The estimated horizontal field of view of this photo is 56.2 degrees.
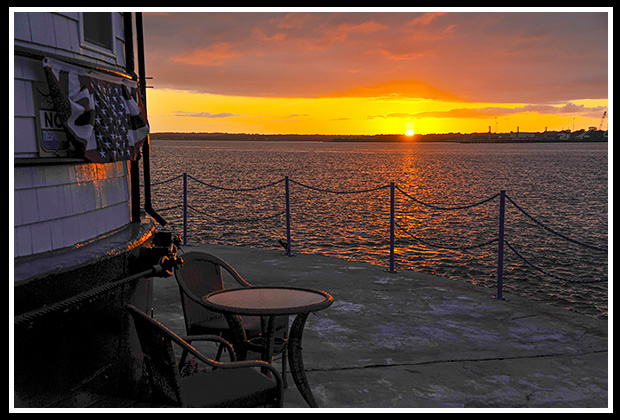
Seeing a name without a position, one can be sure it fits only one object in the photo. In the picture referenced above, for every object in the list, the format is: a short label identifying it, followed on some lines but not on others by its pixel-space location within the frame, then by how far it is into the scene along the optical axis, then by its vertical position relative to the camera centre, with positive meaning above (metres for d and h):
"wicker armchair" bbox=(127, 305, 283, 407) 3.50 -1.63
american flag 4.27 +0.22
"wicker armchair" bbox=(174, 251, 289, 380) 4.76 -1.54
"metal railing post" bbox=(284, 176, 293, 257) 11.12 -1.80
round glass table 4.38 -1.30
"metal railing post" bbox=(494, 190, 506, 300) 8.12 -1.53
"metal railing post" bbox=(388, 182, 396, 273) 9.81 -1.77
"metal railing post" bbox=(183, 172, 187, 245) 11.87 -1.54
